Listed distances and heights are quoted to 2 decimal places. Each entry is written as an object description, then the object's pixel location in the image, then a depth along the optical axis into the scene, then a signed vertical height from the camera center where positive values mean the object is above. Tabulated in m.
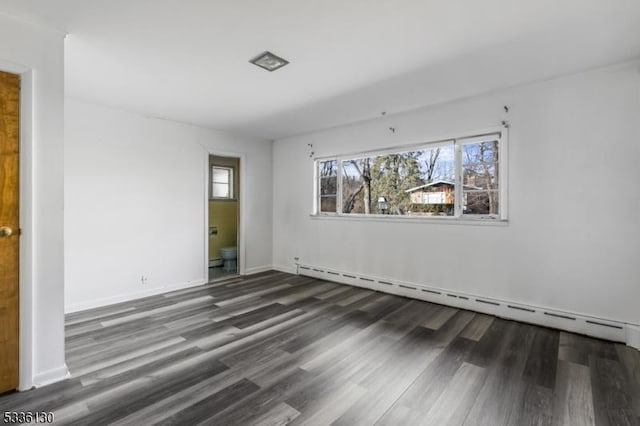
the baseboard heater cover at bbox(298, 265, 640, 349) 2.69 -1.04
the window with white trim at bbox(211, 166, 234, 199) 6.03 +0.63
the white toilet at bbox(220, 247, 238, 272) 5.74 -0.85
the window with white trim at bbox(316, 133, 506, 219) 3.43 +0.43
